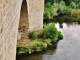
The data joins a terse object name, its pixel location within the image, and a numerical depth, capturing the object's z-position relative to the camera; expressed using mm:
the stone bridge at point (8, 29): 4406
